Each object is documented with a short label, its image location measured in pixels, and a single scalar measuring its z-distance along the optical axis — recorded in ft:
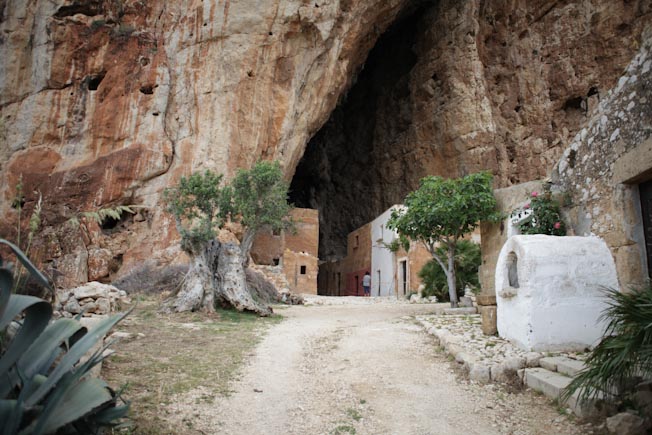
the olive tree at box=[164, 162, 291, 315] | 38.00
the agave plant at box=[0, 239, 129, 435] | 7.46
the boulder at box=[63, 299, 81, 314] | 27.54
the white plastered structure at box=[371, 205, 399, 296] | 79.78
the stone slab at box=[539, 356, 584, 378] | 15.19
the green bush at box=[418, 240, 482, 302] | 52.21
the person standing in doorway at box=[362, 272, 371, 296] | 85.21
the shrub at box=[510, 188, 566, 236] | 23.21
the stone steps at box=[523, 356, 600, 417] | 12.55
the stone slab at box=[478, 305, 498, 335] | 23.16
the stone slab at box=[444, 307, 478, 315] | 36.09
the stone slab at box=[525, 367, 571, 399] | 14.20
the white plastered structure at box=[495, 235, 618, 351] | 18.29
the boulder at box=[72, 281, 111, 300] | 29.50
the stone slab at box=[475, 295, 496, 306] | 23.34
